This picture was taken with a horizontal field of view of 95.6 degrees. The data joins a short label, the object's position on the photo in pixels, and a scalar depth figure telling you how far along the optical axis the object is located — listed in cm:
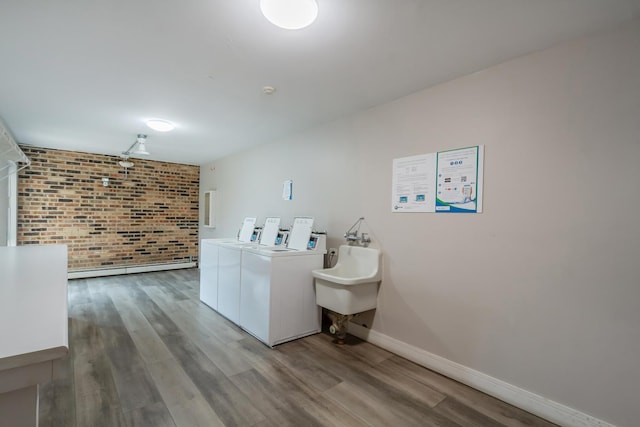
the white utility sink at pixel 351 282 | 258
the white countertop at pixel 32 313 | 66
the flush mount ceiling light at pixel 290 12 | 141
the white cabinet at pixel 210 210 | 588
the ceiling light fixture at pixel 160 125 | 338
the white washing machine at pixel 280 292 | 275
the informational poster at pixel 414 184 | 239
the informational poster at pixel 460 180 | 214
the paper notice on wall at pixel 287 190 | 382
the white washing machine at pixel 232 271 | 324
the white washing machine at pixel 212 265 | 370
